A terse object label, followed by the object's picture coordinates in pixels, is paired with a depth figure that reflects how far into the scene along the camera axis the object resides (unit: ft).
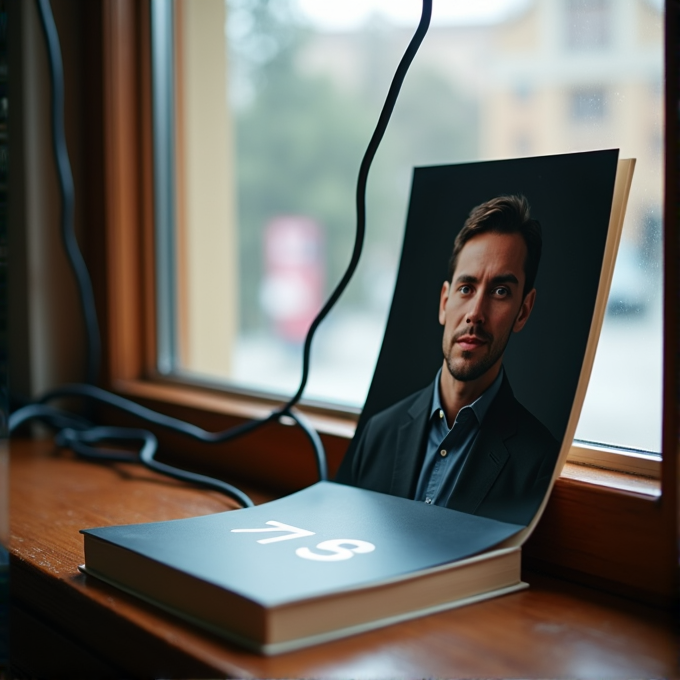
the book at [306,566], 1.25
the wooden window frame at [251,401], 1.42
